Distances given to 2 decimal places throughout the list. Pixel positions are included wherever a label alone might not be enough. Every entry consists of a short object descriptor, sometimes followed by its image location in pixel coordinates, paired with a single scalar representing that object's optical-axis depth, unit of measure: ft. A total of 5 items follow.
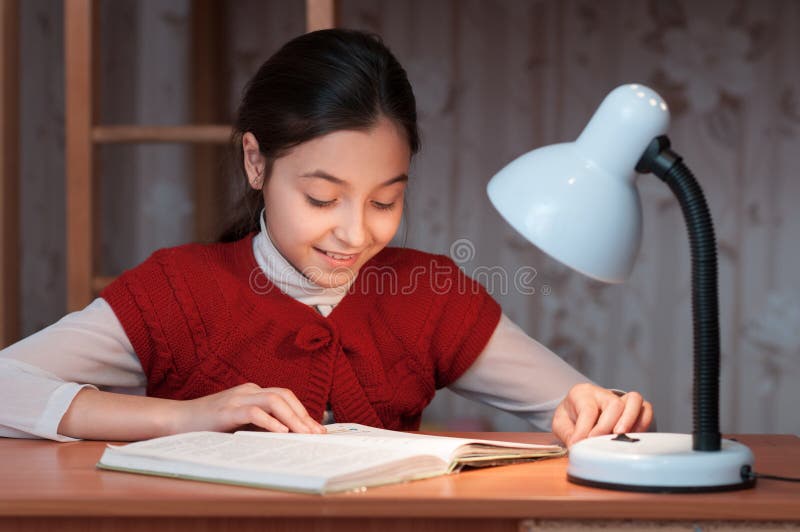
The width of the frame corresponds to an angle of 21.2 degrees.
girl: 7.05
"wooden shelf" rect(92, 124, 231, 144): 9.79
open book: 5.66
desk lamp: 5.68
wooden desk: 5.54
